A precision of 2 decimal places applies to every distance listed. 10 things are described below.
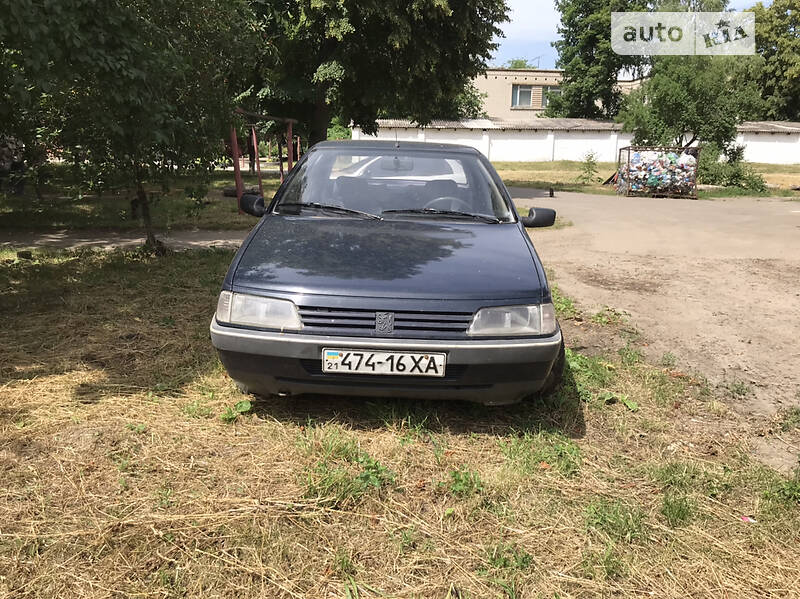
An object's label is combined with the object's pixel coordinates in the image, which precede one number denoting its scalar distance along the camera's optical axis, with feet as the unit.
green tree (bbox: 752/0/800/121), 157.38
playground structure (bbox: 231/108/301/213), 35.35
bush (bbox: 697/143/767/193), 80.38
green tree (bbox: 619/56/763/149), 78.33
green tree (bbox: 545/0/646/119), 159.02
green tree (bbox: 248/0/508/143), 50.06
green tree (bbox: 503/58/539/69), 313.59
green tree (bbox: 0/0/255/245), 12.13
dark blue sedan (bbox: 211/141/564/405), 9.46
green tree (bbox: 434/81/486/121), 152.83
